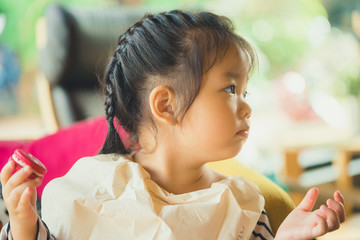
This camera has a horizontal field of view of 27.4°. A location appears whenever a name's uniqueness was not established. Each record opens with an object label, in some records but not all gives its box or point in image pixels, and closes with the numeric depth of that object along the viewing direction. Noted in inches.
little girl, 36.3
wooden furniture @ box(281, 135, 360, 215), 85.7
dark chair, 69.7
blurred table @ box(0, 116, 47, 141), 118.9
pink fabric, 46.7
